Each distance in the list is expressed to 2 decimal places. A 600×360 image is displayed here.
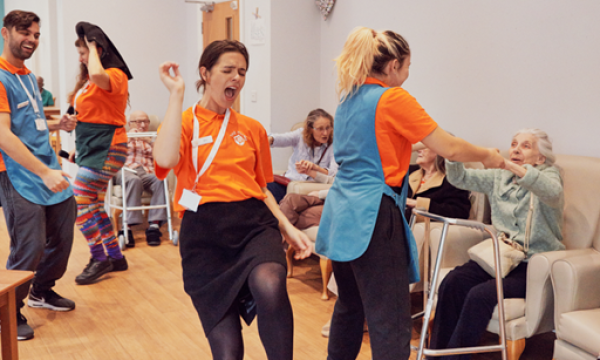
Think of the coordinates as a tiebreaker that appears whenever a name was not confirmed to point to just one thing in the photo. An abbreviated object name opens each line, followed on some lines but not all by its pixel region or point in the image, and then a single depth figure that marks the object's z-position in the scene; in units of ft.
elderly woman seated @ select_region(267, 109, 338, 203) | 13.56
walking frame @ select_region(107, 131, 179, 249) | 15.78
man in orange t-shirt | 9.13
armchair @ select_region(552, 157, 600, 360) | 7.23
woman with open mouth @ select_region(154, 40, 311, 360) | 5.63
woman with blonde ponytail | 5.80
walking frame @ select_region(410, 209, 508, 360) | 6.84
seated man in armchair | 16.43
